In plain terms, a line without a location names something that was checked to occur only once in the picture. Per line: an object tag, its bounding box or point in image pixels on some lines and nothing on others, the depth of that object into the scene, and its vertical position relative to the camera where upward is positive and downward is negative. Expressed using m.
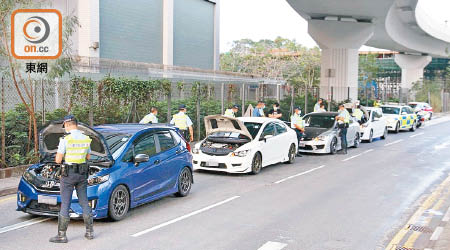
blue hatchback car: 8.96 -1.34
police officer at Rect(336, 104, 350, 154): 20.22 -0.99
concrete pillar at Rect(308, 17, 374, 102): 35.78 +3.18
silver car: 19.80 -1.38
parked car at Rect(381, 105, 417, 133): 29.84 -1.06
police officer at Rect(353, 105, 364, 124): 24.50 -0.74
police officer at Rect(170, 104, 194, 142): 17.55 -0.83
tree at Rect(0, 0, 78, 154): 14.62 +1.10
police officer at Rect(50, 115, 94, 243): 7.92 -1.04
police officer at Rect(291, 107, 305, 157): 19.08 -0.94
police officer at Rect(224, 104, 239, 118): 19.03 -0.50
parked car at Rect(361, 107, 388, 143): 24.67 -1.28
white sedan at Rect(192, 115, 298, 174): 14.65 -1.35
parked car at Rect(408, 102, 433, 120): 40.41 -0.76
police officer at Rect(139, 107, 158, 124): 16.42 -0.65
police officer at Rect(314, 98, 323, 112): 24.85 -0.46
